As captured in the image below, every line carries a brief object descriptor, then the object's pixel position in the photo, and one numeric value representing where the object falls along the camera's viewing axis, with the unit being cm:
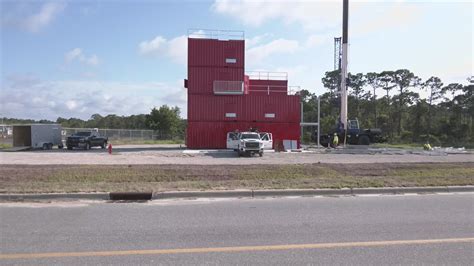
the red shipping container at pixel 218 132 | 3803
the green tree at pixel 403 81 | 8306
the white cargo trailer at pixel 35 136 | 3666
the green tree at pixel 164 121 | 7338
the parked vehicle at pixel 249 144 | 2811
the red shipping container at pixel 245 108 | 3838
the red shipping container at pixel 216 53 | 3875
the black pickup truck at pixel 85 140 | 3647
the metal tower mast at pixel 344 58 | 4309
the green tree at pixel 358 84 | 9100
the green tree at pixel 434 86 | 8375
